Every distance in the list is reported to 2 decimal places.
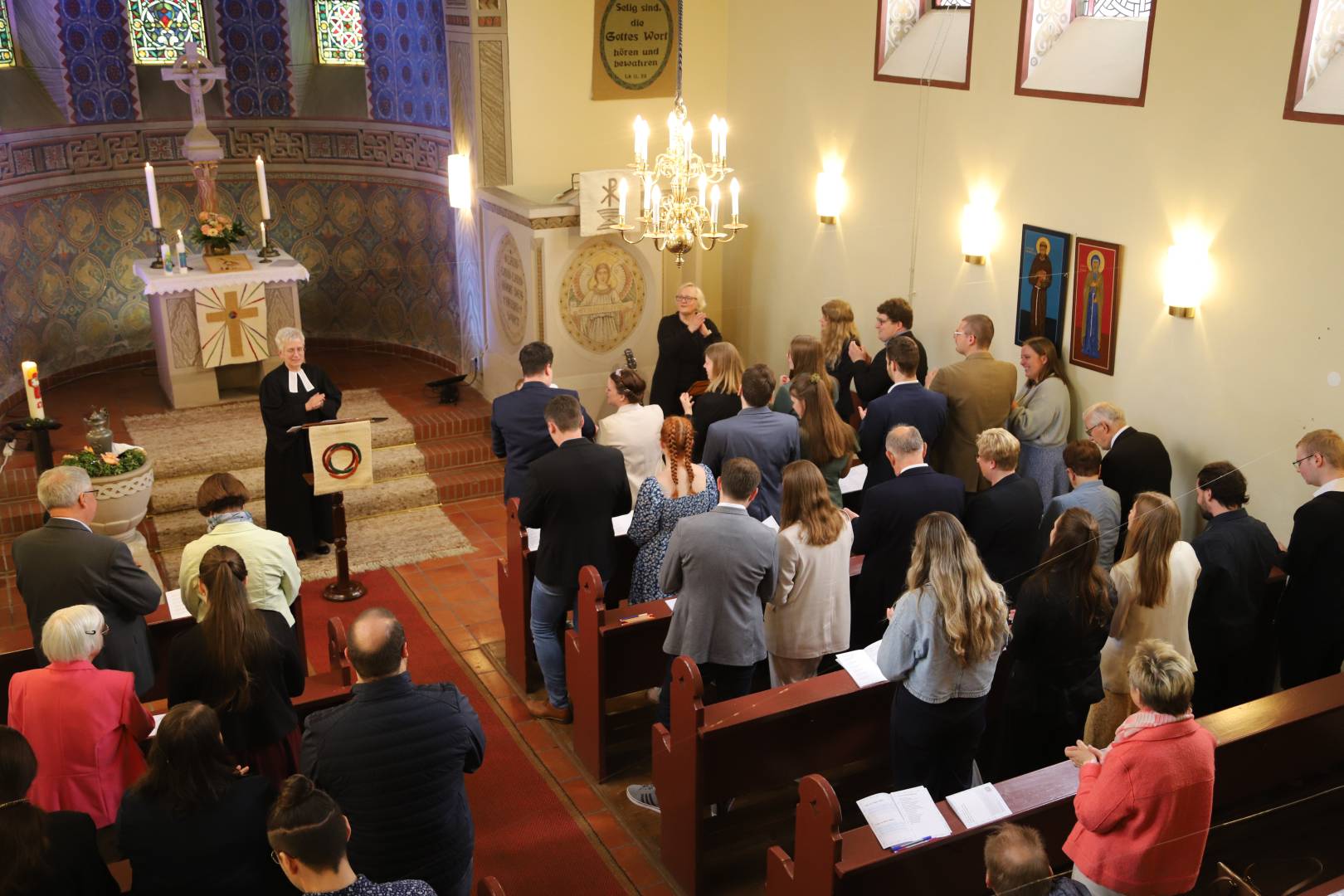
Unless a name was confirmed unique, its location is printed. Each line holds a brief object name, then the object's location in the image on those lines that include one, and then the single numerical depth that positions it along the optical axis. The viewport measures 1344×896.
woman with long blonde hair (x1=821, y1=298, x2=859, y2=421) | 8.24
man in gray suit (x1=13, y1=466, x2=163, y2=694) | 4.88
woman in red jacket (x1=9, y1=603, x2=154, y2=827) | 4.13
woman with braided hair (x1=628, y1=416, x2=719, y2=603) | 5.64
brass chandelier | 6.53
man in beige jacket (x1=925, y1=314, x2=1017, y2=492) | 7.33
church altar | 9.52
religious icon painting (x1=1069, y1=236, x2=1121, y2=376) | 7.15
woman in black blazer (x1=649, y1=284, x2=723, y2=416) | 8.81
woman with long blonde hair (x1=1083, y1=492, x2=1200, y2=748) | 4.96
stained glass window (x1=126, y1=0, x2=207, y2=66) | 10.95
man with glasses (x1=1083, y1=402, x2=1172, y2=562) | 6.36
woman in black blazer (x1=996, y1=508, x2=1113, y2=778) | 4.71
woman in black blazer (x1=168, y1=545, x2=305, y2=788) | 4.27
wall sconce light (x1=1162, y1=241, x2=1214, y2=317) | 6.47
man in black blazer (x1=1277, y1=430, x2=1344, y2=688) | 4.89
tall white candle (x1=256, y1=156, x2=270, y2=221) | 9.47
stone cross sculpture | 9.80
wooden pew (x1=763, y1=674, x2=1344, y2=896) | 3.97
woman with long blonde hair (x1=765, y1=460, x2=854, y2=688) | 5.17
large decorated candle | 6.96
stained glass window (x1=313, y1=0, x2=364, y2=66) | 11.48
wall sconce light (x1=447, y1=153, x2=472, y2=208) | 10.48
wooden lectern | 7.60
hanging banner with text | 10.20
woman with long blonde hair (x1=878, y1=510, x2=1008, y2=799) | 4.30
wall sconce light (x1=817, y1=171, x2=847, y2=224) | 9.42
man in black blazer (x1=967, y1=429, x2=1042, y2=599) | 5.58
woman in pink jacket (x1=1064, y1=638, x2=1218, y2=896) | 3.53
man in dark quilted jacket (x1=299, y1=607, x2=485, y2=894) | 3.63
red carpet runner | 5.30
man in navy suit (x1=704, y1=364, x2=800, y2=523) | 6.23
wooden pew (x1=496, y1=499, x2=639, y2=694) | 6.52
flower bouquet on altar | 9.70
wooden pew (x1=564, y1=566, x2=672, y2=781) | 5.72
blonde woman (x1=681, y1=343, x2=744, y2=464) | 7.20
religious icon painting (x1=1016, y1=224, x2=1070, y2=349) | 7.52
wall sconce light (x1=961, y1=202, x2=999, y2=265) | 8.03
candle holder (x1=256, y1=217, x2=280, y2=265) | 9.91
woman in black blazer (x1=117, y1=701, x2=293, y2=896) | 3.47
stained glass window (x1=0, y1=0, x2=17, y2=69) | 10.31
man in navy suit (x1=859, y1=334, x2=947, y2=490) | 6.91
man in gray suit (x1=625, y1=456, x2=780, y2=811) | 4.96
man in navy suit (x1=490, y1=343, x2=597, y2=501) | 6.63
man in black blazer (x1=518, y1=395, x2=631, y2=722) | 5.82
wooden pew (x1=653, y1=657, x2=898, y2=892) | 4.89
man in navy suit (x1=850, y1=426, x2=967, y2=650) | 5.48
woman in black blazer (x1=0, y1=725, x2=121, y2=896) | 3.26
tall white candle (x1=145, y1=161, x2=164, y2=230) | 9.05
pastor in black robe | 8.00
